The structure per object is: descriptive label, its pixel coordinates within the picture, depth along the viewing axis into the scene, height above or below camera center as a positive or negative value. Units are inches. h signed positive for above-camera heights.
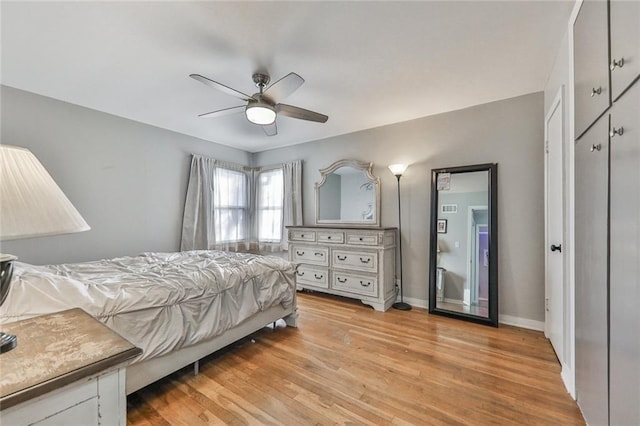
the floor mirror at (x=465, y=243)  115.4 -13.1
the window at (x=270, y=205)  185.6 +6.3
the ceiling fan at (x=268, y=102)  80.4 +38.7
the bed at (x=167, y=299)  57.2 -22.5
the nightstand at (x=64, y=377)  24.0 -16.0
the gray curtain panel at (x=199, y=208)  155.9 +3.1
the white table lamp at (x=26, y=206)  26.0 +0.6
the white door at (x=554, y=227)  79.3 -3.8
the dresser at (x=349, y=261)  131.3 -25.2
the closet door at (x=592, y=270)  48.9 -11.3
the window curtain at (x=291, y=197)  175.8 +11.2
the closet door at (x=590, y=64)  49.1 +31.5
